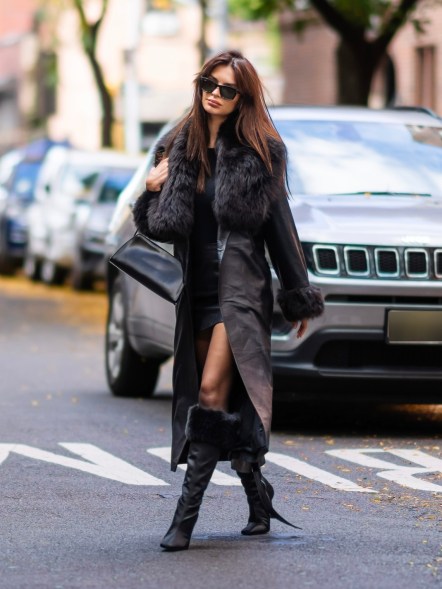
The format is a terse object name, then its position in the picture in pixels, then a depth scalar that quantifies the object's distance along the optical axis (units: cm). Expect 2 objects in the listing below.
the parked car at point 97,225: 2458
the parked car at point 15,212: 3062
